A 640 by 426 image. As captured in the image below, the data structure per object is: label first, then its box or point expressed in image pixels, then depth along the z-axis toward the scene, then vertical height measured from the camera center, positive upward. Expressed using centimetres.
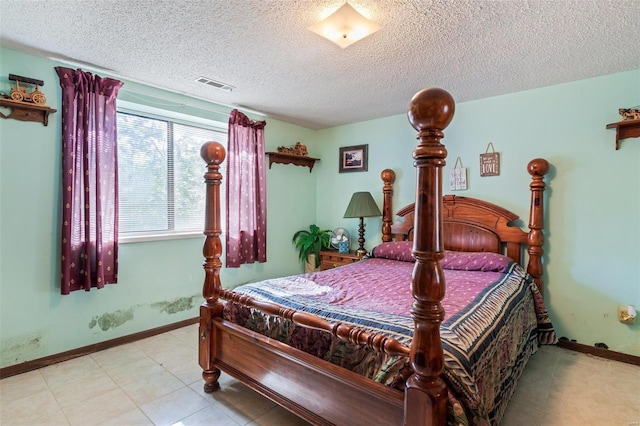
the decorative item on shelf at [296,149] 399 +74
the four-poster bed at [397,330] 104 -58
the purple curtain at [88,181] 236 +20
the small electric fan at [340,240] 389 -41
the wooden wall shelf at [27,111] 217 +68
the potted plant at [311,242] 411 -46
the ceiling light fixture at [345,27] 172 +103
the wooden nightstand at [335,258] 372 -62
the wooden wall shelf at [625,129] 240 +61
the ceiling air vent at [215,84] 272 +109
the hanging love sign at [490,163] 307 +43
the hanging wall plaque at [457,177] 327 +31
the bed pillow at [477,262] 263 -46
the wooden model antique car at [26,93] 218 +79
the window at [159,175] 288 +30
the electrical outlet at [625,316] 246 -84
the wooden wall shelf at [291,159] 389 +62
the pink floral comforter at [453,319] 125 -57
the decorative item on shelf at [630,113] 238 +72
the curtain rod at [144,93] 240 +108
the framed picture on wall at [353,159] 402 +62
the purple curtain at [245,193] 342 +15
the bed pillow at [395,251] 312 -44
